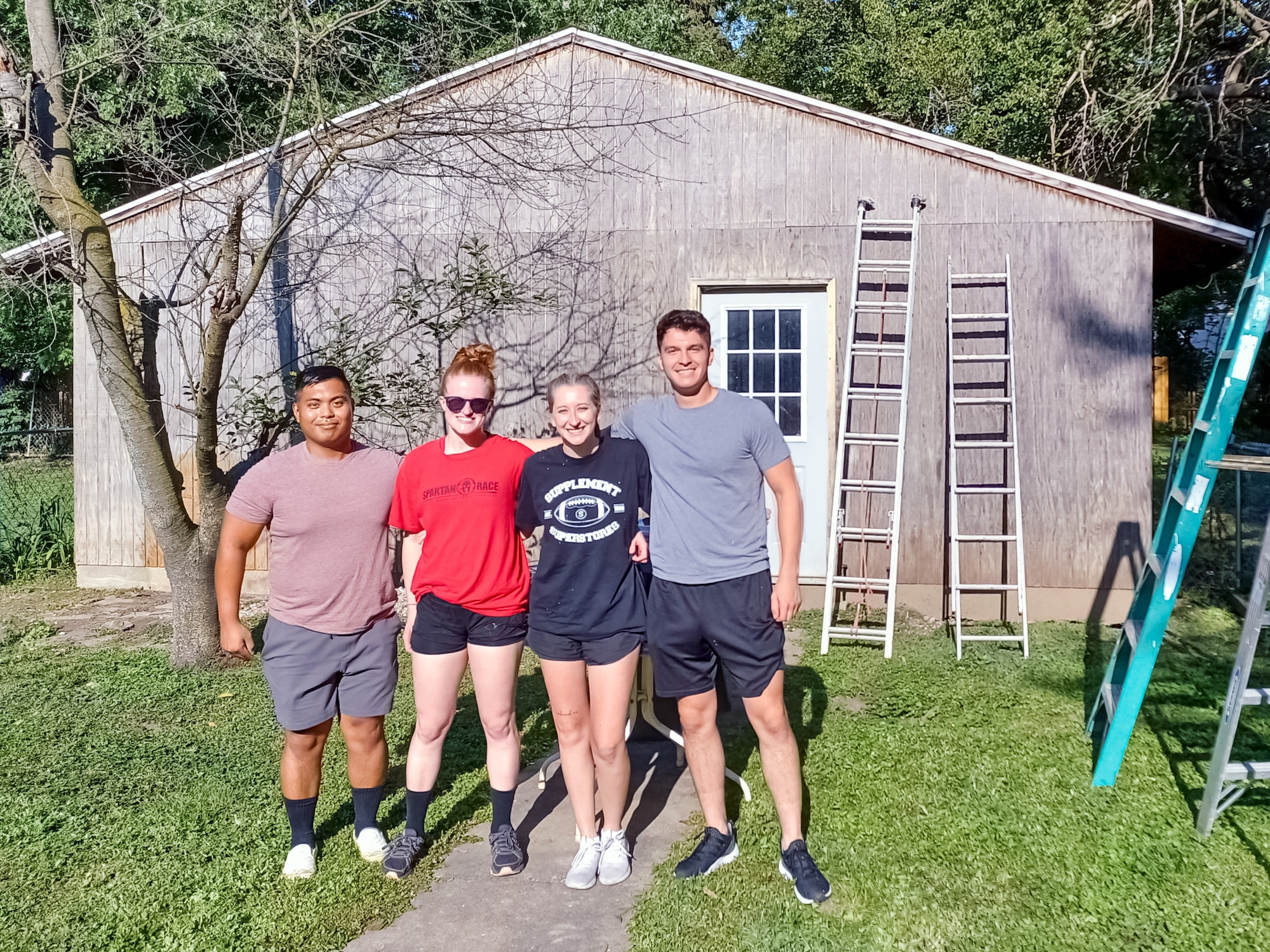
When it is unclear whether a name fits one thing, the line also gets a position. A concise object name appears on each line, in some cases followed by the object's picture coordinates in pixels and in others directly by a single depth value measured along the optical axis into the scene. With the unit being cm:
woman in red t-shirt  350
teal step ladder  404
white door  766
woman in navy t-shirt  339
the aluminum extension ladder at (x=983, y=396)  724
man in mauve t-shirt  349
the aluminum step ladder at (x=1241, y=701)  360
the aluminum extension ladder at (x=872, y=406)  735
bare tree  580
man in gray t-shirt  340
